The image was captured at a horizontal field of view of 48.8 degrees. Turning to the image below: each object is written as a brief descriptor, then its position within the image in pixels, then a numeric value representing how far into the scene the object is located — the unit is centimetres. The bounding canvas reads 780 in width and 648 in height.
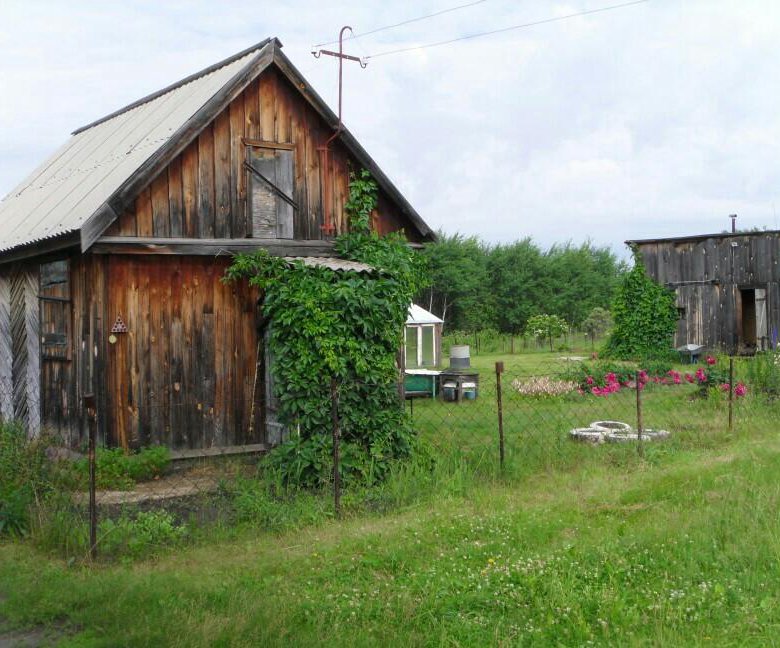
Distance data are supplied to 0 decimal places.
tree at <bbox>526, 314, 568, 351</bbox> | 4219
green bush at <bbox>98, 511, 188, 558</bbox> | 738
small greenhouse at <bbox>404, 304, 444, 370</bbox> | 2784
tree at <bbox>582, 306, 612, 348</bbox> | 4607
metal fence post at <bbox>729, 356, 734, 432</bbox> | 1256
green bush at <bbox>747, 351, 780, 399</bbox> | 1516
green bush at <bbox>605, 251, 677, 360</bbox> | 2923
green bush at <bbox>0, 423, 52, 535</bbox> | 798
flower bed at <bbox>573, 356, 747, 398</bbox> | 1696
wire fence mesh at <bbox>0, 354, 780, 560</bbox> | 793
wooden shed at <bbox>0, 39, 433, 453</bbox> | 1095
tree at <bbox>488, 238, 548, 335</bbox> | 5356
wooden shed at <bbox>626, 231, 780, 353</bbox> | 2838
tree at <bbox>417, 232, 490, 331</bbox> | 5012
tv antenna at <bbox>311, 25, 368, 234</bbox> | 1252
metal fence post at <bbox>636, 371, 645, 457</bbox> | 1080
